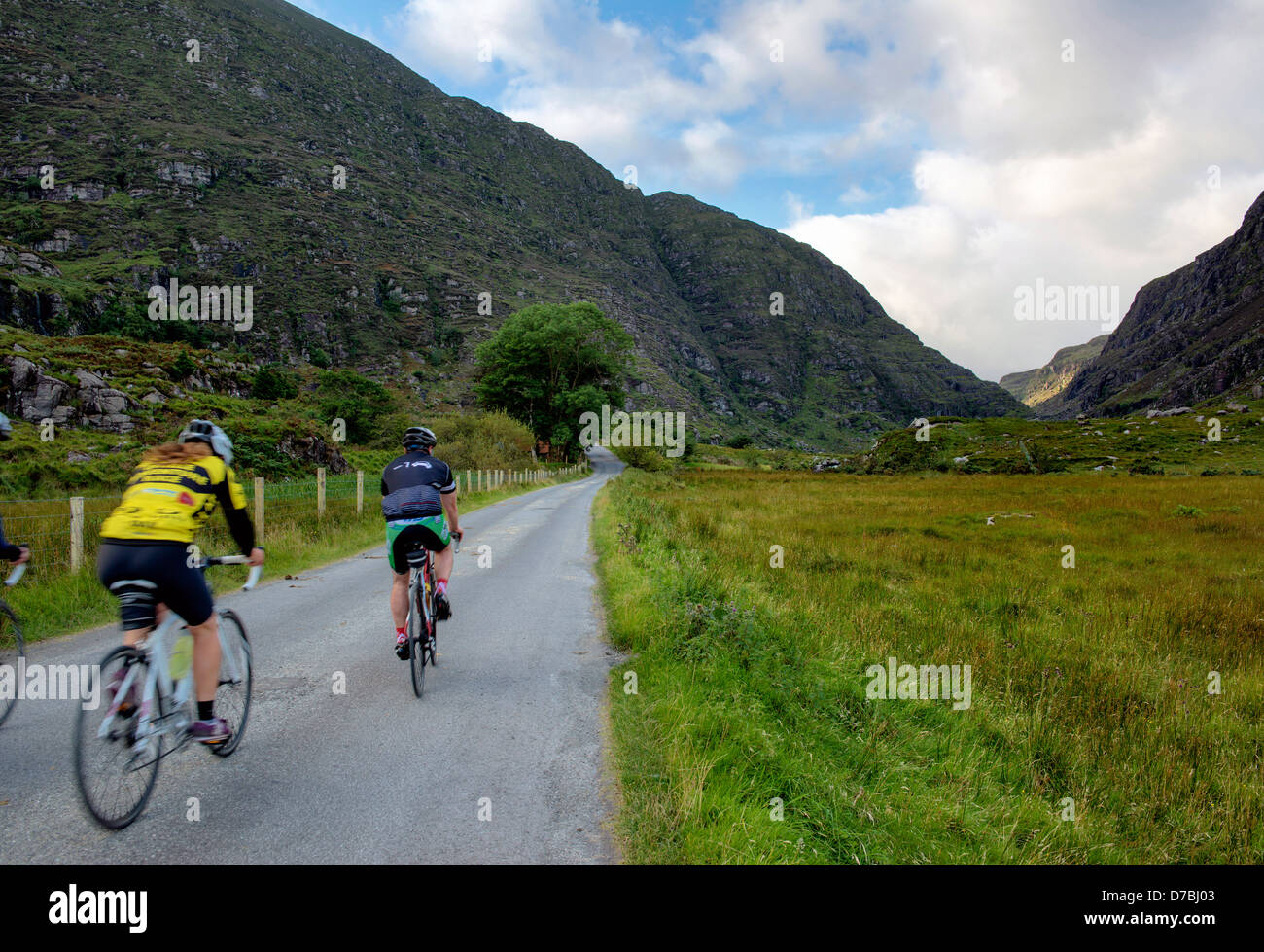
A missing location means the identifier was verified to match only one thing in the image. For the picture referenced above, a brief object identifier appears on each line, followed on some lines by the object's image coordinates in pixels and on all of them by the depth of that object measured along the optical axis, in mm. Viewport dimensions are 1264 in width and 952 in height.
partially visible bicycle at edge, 4309
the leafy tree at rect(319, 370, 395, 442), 55688
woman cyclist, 3328
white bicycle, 3102
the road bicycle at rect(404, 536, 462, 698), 5195
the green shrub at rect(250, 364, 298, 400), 51031
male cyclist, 5488
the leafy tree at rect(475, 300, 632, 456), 60281
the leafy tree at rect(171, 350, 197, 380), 39188
